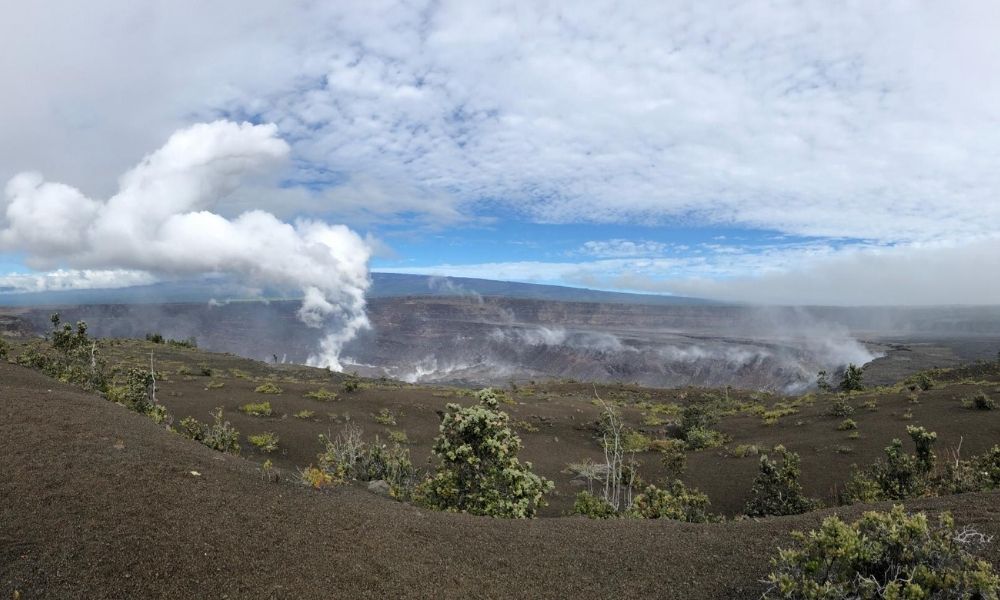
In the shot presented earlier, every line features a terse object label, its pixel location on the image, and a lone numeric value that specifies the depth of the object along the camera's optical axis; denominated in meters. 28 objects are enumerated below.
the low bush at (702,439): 26.53
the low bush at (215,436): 14.19
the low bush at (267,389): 30.25
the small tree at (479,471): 11.09
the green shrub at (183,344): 57.64
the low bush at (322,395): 30.63
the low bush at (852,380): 40.59
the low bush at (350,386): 33.72
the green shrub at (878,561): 4.24
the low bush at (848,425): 23.98
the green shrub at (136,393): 16.16
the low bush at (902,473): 13.06
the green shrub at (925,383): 30.50
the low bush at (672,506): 12.38
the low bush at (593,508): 11.16
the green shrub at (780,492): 14.76
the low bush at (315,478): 9.86
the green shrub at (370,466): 13.91
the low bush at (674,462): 21.58
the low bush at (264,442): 20.22
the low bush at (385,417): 28.27
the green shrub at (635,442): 26.94
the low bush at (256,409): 25.33
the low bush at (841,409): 26.85
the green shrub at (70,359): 16.88
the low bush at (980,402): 22.41
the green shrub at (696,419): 29.19
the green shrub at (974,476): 10.44
